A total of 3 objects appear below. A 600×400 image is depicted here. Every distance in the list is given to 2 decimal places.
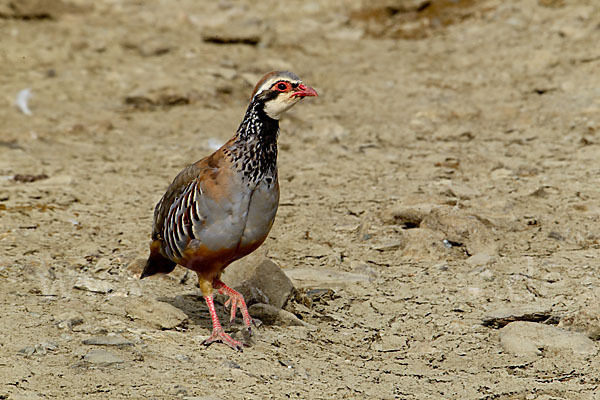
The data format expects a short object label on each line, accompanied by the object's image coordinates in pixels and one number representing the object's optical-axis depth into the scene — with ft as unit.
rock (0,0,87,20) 68.64
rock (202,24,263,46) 66.33
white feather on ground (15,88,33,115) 54.19
